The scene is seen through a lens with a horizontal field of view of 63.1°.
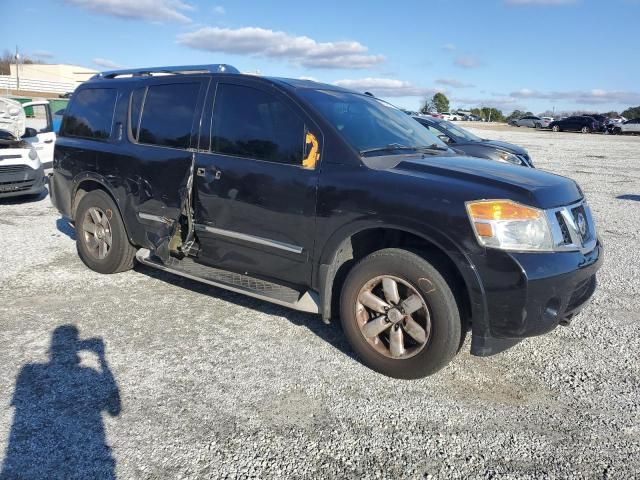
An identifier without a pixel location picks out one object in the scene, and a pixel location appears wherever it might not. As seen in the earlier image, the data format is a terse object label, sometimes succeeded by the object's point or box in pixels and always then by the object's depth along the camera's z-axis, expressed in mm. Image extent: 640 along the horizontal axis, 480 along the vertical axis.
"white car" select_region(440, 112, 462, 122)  64600
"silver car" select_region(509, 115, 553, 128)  53719
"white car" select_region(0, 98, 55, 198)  8602
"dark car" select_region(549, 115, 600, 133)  44812
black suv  3055
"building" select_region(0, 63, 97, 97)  48344
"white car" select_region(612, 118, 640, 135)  44125
